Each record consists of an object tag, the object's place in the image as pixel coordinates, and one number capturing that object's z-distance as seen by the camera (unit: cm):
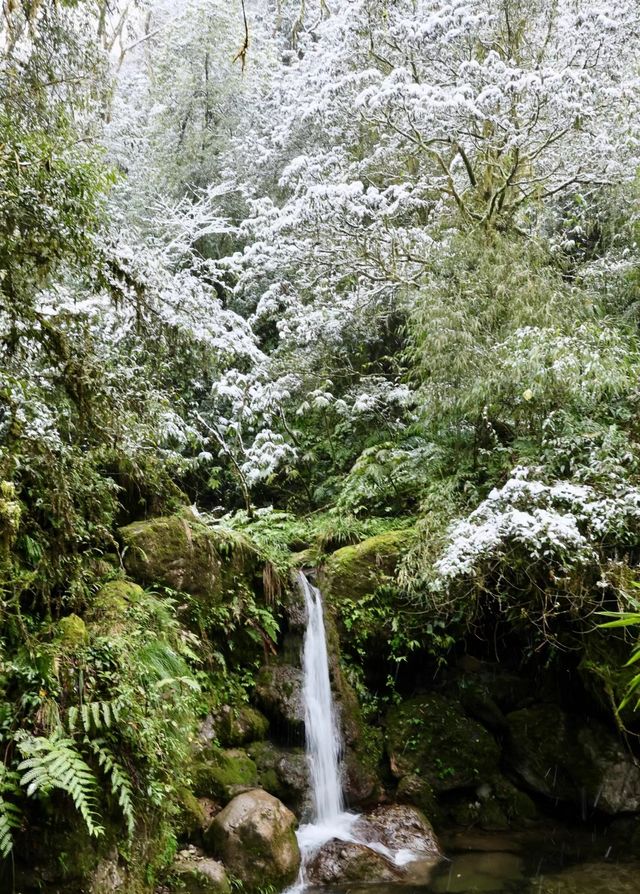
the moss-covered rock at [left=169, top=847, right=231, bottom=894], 447
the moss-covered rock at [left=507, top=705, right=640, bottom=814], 635
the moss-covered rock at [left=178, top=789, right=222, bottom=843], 494
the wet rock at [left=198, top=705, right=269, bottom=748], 580
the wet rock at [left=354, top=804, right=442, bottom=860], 581
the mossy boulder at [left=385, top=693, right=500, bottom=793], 659
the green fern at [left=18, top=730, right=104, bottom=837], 335
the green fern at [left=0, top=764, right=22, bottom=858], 322
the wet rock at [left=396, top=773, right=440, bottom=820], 639
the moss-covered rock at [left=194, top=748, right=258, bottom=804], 542
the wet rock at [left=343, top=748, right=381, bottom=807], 633
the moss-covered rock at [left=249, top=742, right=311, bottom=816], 595
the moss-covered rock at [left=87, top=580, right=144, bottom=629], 485
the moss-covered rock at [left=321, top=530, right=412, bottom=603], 732
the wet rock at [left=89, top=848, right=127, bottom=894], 373
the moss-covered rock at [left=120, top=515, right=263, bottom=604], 600
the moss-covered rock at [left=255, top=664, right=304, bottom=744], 641
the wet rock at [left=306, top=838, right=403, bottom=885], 526
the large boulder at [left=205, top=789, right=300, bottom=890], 483
